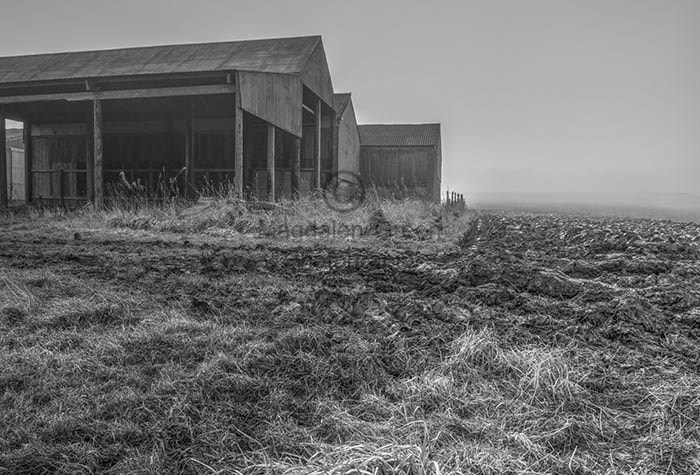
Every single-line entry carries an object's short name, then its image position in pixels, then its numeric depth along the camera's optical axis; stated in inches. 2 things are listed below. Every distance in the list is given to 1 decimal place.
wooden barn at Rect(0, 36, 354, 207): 469.1
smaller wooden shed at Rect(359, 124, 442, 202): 903.7
